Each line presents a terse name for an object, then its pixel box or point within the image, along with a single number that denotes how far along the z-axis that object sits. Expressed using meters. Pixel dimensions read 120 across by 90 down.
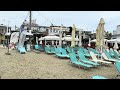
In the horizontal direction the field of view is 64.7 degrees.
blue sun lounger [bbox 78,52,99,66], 4.91
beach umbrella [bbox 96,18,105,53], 5.29
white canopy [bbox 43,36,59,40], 9.98
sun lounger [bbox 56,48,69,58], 6.32
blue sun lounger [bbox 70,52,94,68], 4.21
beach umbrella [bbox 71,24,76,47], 7.47
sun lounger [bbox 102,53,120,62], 5.35
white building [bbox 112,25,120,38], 17.45
